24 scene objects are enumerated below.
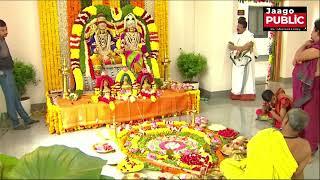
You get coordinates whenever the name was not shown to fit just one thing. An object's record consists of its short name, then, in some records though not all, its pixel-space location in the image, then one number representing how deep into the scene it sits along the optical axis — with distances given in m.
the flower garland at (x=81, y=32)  5.71
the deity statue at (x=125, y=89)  5.30
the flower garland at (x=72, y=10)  6.05
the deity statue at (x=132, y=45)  5.94
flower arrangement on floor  3.73
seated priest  2.37
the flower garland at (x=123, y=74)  5.56
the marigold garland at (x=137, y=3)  6.46
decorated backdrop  5.91
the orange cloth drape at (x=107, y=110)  4.93
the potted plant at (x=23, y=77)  5.49
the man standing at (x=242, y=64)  6.48
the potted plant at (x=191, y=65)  6.64
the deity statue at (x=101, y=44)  5.83
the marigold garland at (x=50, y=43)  5.89
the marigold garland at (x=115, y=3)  6.29
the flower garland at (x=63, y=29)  6.02
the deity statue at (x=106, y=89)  5.21
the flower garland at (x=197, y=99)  5.76
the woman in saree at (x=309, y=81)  2.17
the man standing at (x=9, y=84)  4.95
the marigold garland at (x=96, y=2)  6.15
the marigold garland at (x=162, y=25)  6.68
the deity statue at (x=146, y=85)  5.45
